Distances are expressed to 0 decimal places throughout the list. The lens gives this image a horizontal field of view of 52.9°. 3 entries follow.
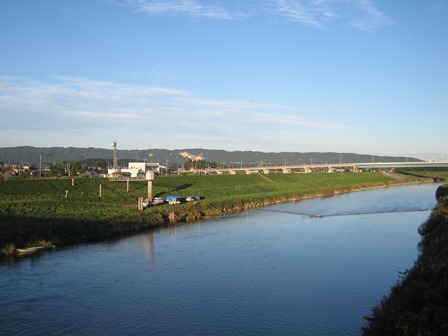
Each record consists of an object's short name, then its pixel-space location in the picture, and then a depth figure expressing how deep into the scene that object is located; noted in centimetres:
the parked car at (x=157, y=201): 4681
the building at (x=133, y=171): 6774
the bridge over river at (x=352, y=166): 11151
